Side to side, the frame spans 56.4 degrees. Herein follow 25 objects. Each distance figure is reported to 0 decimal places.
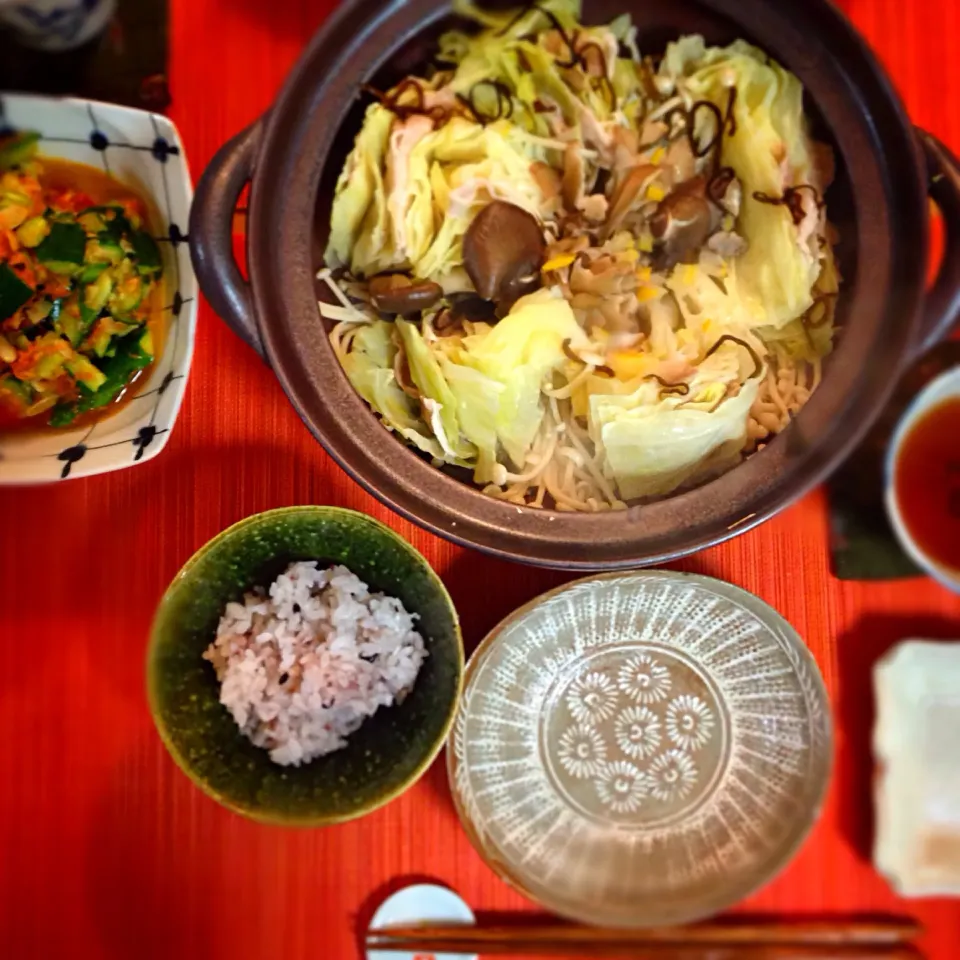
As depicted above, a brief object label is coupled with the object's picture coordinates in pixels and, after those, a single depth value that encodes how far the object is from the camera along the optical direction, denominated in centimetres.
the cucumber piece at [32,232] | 38
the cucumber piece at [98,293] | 38
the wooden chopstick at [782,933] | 35
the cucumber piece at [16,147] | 38
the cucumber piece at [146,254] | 39
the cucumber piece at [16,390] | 38
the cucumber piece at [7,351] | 37
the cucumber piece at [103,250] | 38
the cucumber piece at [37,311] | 38
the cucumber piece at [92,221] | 38
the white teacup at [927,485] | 34
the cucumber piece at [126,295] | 38
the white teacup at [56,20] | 37
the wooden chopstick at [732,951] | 35
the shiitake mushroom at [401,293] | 37
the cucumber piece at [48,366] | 38
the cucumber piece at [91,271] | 38
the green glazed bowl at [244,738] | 35
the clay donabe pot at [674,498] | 32
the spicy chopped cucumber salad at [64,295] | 38
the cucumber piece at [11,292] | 37
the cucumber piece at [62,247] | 38
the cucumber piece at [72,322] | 38
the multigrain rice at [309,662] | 36
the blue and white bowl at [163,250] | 37
